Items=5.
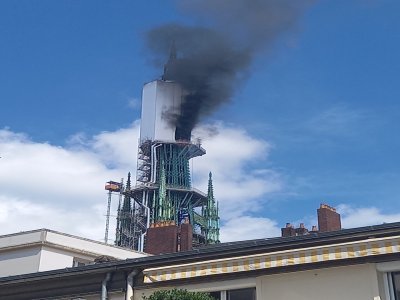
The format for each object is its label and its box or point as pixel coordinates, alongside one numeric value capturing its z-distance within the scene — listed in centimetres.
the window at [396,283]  1511
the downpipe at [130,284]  1830
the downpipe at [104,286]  1853
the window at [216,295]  1717
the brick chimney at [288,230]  4372
